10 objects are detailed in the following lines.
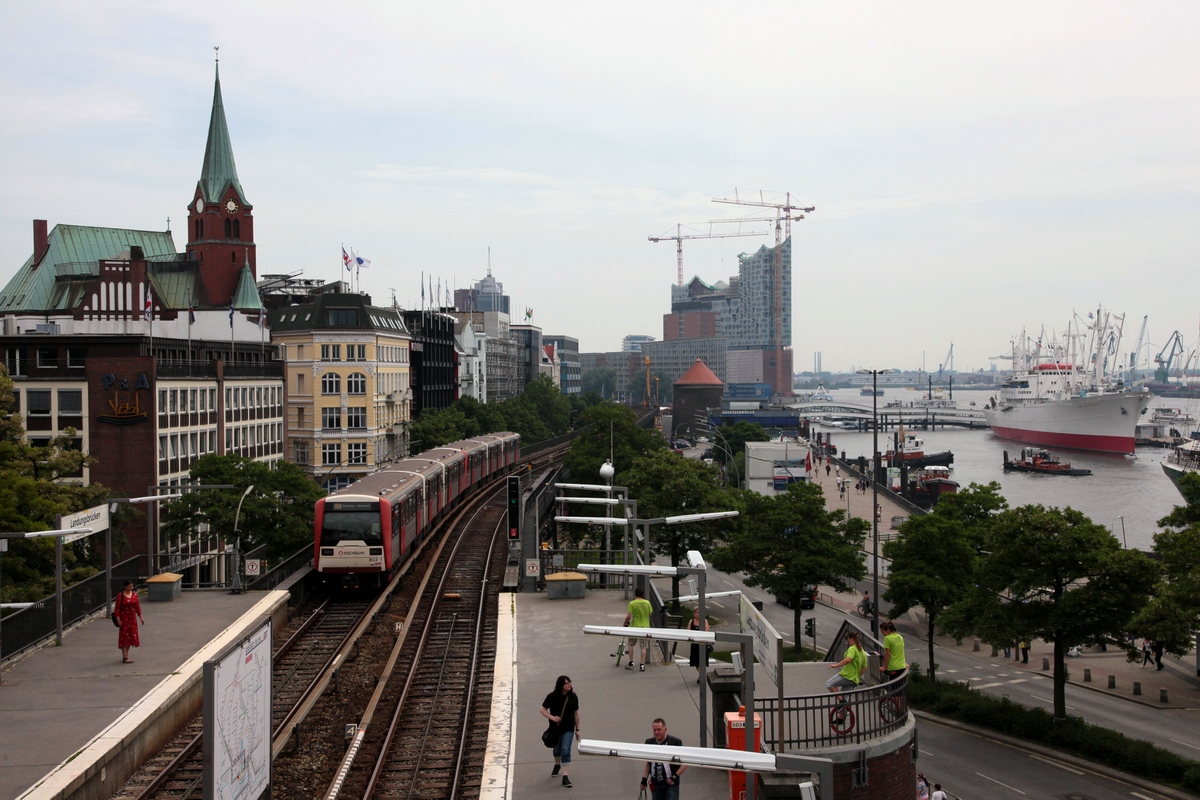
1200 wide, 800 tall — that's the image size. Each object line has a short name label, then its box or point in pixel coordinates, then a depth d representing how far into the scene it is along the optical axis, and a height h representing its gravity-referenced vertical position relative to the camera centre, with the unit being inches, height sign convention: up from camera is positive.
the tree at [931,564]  1317.7 -229.2
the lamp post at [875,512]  1388.8 -187.5
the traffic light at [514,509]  1317.7 -155.3
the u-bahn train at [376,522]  1214.3 -162.6
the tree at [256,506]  1651.1 -180.7
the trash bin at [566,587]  1099.9 -206.5
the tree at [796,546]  1454.2 -222.8
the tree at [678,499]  1664.6 -182.8
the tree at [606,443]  2491.4 -131.5
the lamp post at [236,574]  1095.0 -189.6
